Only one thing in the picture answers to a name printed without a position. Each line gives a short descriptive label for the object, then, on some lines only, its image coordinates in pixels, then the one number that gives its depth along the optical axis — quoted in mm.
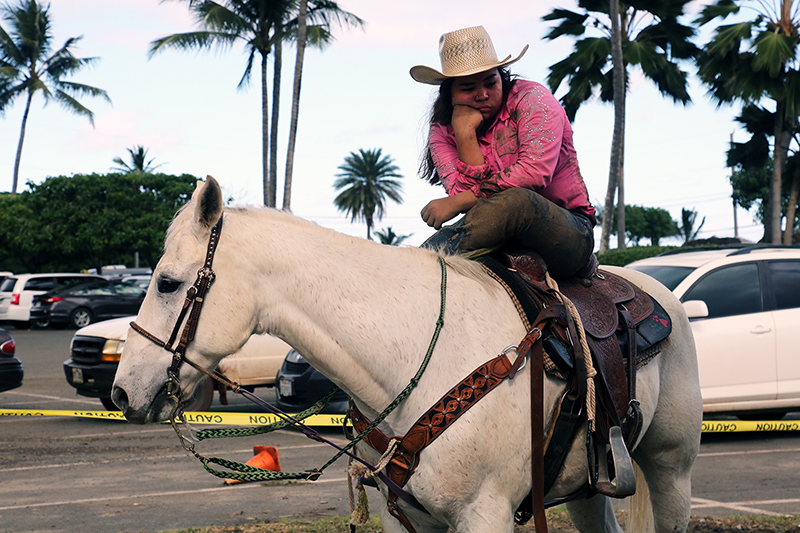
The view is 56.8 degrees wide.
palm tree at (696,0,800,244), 20469
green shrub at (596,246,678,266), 22750
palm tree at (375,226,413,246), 78694
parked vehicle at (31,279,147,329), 26234
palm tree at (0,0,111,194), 46875
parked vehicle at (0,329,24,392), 10094
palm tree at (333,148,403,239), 80312
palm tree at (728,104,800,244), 23312
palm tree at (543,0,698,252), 22719
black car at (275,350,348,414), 8734
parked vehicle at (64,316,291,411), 9852
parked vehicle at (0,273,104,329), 26594
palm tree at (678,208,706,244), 96062
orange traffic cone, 6242
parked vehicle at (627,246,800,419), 7855
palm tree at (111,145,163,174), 72188
